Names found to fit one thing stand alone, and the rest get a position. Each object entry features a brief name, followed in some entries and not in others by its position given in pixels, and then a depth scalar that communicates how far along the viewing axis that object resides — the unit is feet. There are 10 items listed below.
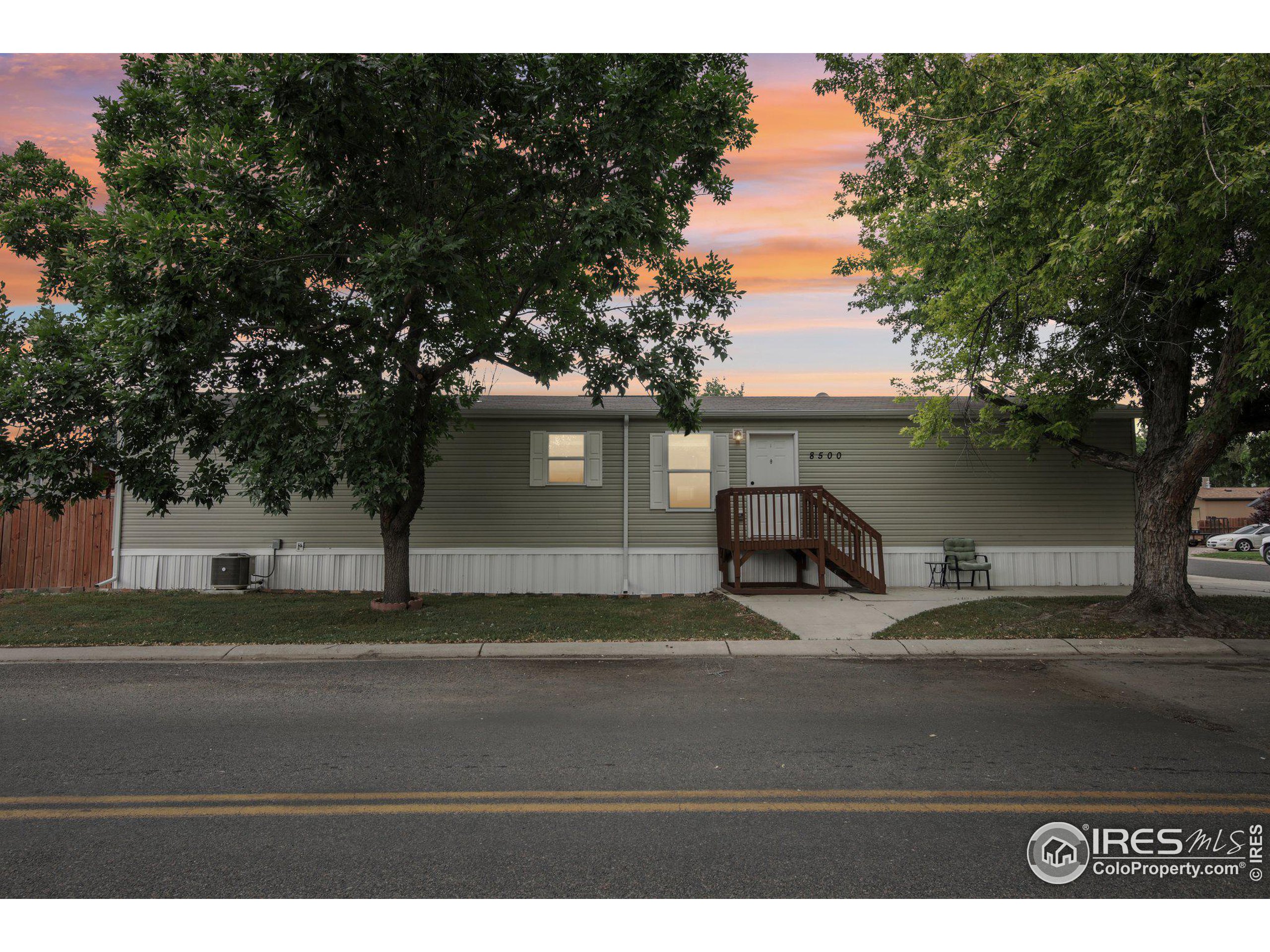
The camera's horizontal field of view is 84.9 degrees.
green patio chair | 45.50
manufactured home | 45.73
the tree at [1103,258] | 22.20
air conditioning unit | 43.60
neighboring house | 138.62
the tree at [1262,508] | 108.88
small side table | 45.78
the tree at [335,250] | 26.86
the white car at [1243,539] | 98.89
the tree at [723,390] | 96.17
